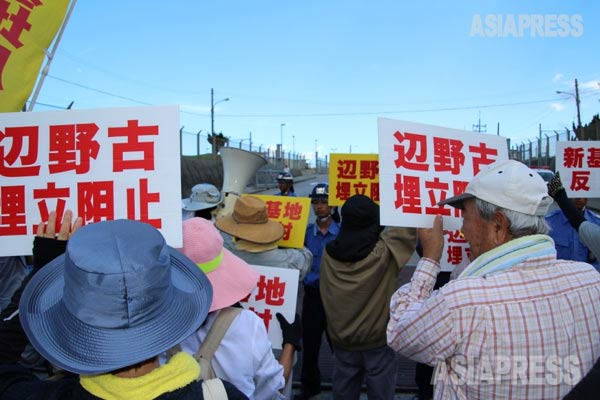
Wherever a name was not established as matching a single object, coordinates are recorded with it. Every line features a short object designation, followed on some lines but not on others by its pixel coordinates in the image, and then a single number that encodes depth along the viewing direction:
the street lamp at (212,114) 37.12
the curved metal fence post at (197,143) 17.53
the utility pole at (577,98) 35.88
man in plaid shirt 1.36
